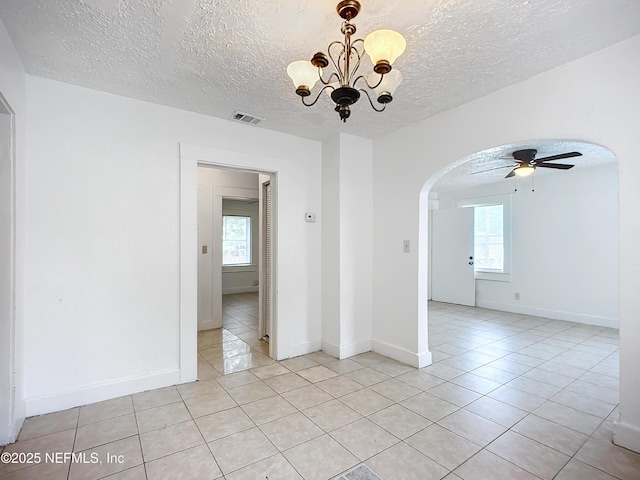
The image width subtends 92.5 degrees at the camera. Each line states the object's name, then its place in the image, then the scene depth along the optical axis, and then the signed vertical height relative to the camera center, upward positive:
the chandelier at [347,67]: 1.37 +0.85
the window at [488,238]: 5.95 +0.01
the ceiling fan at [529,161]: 3.64 +0.97
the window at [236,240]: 7.96 -0.02
